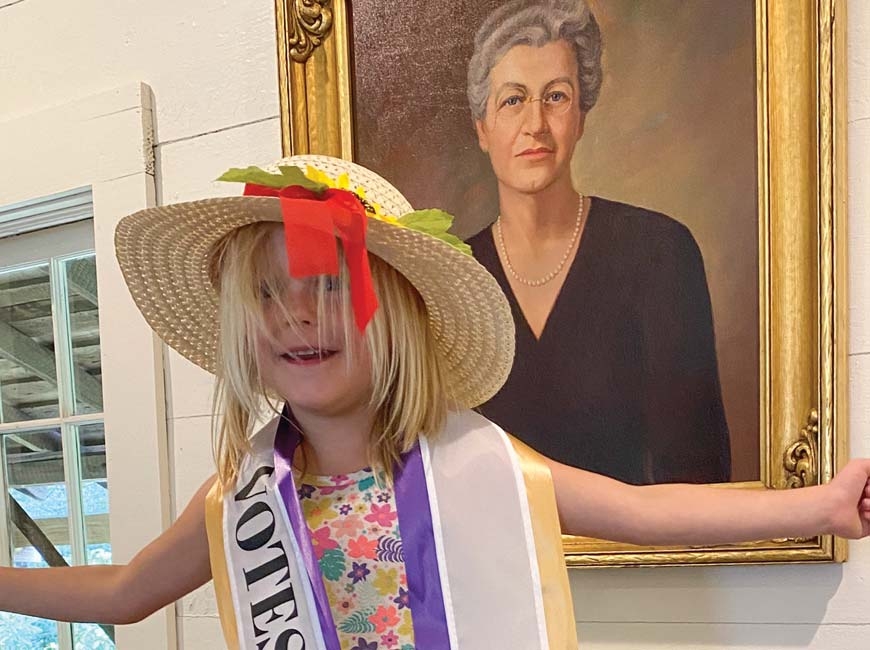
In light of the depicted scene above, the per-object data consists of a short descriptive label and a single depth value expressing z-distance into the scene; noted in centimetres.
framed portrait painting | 108
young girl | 91
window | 170
